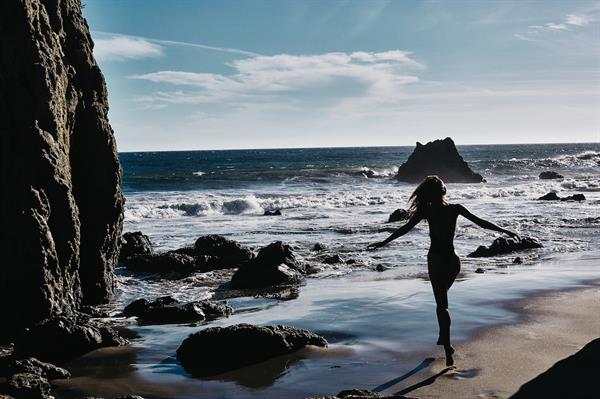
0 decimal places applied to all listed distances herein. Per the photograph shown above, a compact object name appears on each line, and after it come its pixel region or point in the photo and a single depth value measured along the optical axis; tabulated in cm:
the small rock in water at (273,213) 3121
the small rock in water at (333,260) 1509
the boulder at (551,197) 3351
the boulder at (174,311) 940
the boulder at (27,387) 563
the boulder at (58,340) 746
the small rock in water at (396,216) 2484
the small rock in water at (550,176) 5829
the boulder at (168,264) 1472
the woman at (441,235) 650
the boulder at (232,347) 686
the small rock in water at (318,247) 1743
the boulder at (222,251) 1538
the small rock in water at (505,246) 1566
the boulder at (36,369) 654
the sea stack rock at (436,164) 6072
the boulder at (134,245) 1680
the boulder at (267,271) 1262
